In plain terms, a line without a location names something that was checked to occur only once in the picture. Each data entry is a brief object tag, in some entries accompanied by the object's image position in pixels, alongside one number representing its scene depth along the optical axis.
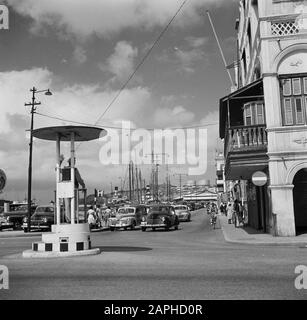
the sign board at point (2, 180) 21.58
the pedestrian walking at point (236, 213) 30.95
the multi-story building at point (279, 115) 20.56
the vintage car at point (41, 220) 33.75
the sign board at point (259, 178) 20.38
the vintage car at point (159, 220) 31.45
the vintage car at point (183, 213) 46.75
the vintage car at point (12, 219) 39.69
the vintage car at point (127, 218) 33.56
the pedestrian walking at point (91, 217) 33.12
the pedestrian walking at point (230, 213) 36.16
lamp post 33.06
